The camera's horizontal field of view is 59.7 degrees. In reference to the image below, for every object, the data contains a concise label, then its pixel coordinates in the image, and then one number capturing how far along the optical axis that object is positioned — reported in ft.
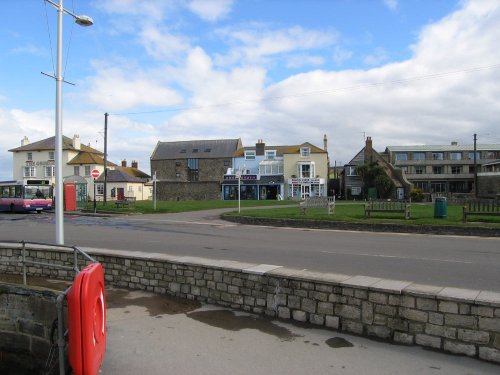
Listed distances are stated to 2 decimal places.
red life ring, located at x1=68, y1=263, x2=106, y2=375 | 12.99
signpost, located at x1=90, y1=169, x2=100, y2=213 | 101.19
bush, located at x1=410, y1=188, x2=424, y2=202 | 180.65
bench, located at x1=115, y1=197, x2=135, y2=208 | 116.35
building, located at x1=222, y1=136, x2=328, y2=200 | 209.77
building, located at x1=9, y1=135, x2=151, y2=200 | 227.81
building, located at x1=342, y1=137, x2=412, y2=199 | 199.72
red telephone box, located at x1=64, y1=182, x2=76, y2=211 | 116.06
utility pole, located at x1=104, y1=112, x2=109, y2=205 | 133.18
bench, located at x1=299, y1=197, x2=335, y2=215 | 82.69
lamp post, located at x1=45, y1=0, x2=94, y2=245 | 34.37
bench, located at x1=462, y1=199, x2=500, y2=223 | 62.86
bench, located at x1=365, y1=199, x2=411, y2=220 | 73.15
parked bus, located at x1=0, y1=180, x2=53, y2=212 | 114.01
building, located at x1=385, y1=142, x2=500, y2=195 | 270.67
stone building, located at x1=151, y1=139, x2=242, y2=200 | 230.27
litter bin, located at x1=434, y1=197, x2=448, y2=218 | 68.44
